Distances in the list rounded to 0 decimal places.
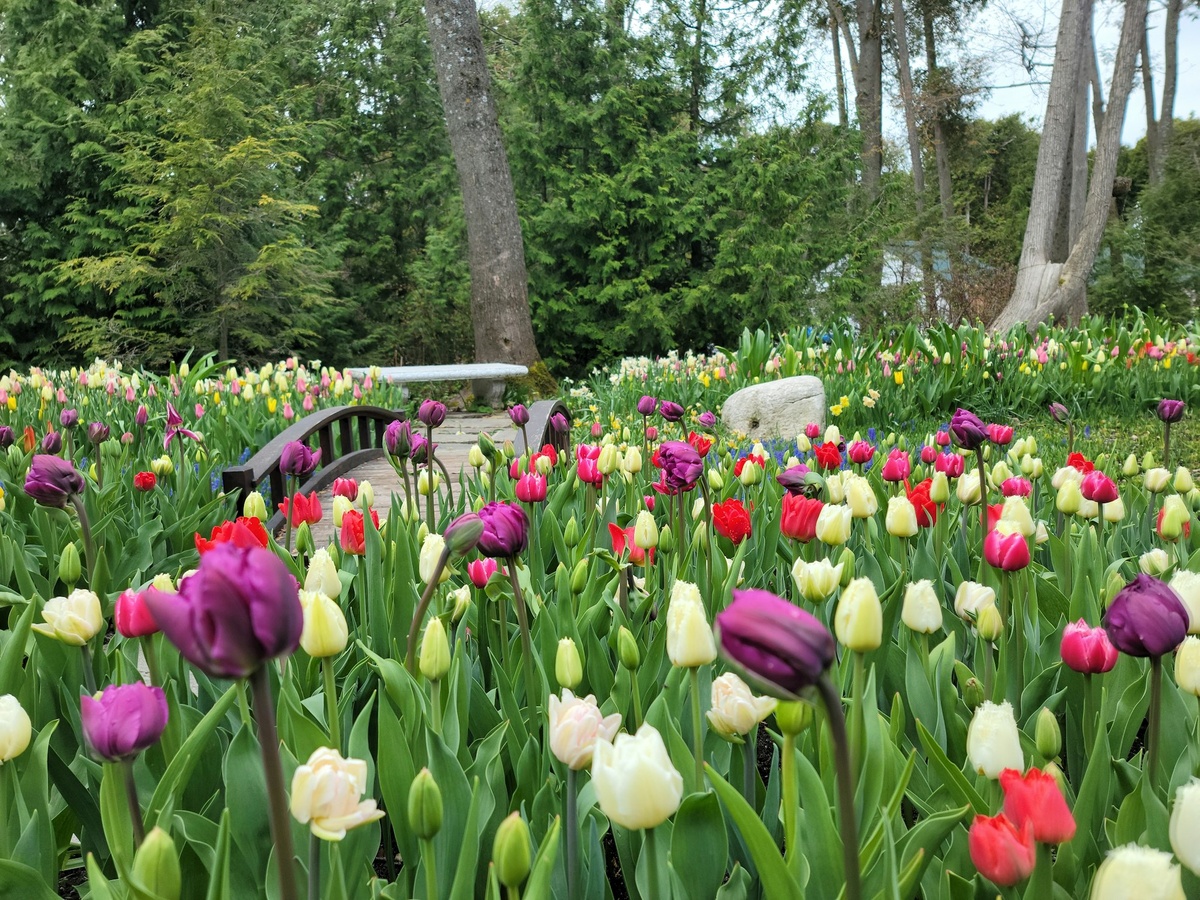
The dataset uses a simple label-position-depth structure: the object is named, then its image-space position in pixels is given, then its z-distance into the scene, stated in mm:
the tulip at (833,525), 1481
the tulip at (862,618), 865
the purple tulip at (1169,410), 2482
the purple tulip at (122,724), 774
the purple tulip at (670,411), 2484
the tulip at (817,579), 1288
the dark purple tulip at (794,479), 1851
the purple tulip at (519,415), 2836
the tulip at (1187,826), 688
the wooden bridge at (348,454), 3535
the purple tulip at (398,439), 2148
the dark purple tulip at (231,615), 543
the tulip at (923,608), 1292
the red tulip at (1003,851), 719
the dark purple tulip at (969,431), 1725
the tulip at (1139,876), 589
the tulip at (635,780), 694
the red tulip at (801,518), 1571
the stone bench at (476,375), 9758
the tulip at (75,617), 1178
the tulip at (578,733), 863
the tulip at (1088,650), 1060
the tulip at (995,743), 875
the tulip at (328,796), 731
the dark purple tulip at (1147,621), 882
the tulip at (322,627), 1004
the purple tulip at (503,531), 1258
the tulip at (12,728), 930
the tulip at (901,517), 1587
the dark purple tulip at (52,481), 1552
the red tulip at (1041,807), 712
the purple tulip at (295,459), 2041
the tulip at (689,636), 914
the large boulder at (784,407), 6137
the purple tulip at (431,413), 2264
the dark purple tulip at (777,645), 548
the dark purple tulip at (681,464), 1656
